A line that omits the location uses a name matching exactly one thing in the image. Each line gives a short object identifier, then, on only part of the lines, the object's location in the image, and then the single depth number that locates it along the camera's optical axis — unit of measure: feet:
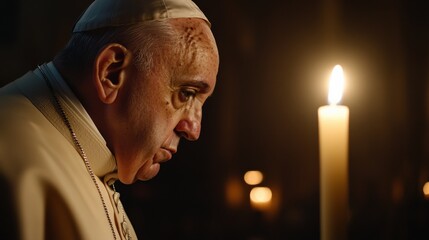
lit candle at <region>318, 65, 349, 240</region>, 4.91
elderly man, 5.20
